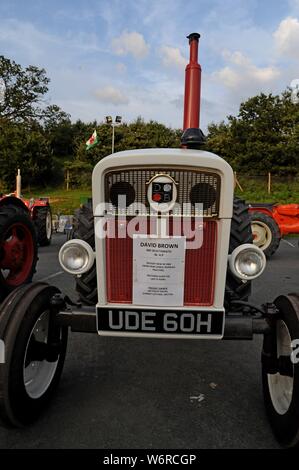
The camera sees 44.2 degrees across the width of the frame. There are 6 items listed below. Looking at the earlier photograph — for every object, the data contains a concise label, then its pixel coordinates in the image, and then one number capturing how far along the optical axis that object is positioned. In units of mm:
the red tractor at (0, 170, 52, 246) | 8484
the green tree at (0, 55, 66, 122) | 26984
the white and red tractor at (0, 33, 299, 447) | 2070
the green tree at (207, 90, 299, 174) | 21219
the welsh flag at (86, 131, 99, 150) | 14666
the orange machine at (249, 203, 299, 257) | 7297
